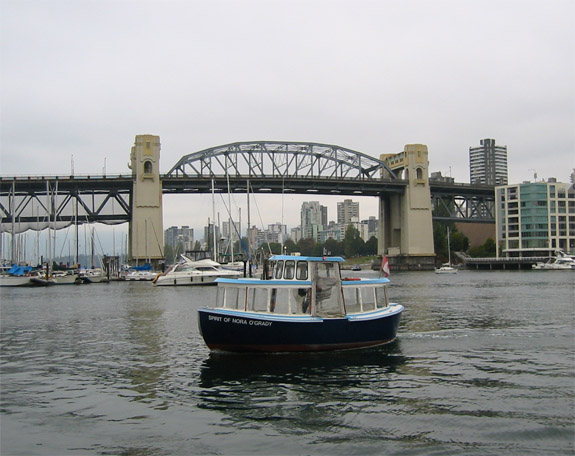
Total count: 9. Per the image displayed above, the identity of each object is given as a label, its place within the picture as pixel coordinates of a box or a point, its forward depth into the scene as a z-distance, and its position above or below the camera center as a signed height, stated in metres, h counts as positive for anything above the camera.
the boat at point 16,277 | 88.31 -3.82
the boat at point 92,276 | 97.76 -4.20
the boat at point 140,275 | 100.94 -4.21
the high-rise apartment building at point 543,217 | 151.12 +6.43
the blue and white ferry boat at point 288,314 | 23.48 -2.46
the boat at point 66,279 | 93.38 -4.36
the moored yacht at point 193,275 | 80.12 -3.38
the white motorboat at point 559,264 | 129.25 -3.88
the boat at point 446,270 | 130.11 -5.05
